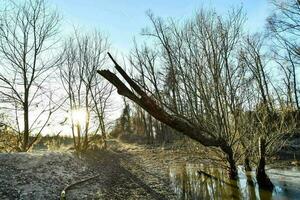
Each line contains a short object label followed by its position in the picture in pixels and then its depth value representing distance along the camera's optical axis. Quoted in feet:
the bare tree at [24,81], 37.38
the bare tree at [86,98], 50.97
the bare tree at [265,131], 26.10
